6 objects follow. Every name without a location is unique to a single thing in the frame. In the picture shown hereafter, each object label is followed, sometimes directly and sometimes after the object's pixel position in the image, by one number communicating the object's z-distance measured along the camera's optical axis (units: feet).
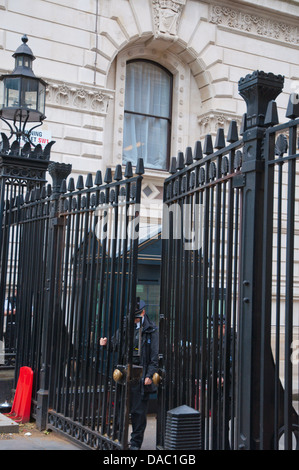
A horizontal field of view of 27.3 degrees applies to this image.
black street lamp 31.30
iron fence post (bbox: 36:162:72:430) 24.26
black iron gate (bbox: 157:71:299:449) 13.34
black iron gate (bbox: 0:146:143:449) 19.21
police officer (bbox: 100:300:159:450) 24.30
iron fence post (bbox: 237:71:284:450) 13.61
